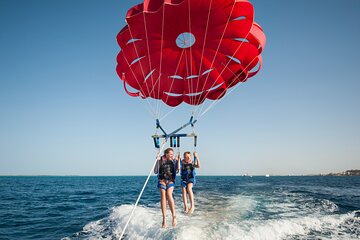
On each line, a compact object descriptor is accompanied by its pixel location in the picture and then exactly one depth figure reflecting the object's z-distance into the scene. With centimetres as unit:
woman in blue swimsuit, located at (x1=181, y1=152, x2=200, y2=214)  748
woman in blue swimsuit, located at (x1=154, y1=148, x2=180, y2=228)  671
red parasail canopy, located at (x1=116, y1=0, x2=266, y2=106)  748
